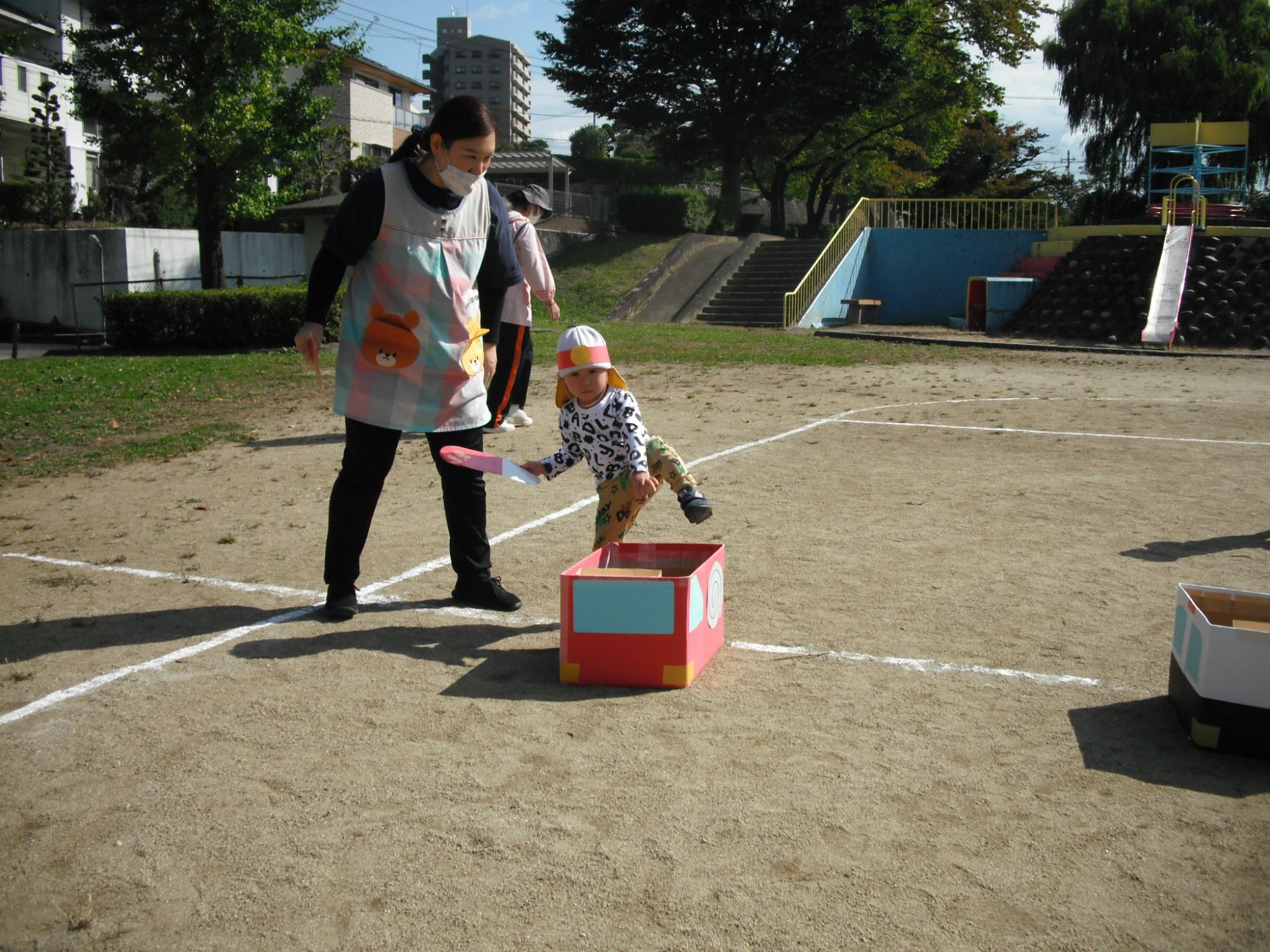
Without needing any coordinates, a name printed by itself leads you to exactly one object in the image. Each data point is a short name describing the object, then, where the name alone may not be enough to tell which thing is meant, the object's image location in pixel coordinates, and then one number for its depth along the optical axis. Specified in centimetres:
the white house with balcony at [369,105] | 5619
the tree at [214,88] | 2183
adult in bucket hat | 855
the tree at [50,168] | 3033
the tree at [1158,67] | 3578
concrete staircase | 2928
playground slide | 2108
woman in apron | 461
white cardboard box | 348
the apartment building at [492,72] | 13150
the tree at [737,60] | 3706
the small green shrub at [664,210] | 3534
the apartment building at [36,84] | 3597
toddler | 478
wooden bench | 2919
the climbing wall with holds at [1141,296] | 2166
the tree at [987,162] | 5200
